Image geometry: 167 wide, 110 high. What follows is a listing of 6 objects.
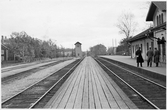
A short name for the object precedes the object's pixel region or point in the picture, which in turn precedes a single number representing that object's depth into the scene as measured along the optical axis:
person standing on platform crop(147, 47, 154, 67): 15.55
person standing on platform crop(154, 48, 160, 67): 15.12
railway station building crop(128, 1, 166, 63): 18.23
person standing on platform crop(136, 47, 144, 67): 16.00
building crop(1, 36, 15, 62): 62.66
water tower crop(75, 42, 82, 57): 111.56
